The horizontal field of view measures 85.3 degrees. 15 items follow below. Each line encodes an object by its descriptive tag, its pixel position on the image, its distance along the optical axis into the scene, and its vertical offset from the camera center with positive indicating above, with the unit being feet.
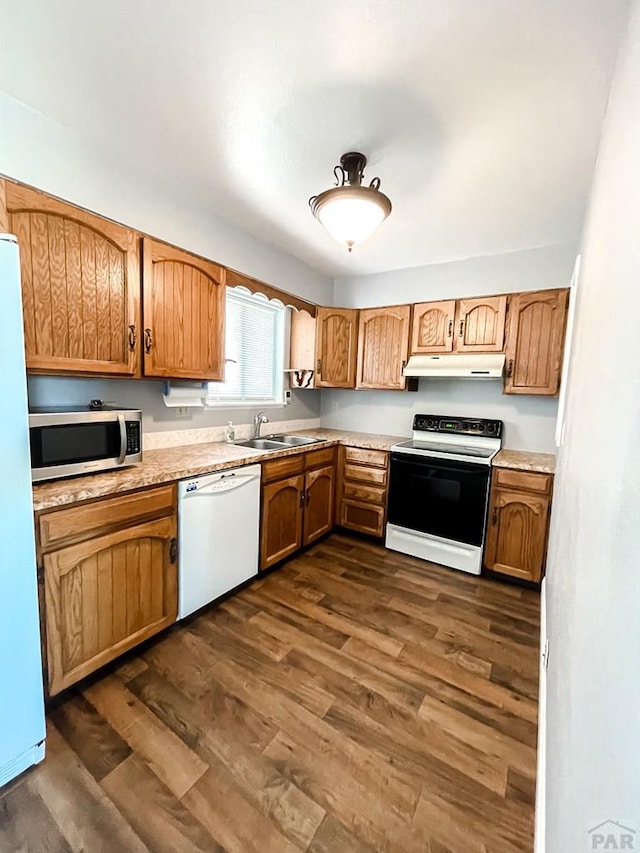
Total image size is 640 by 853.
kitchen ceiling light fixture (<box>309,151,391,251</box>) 5.39 +2.97
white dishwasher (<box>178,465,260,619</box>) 6.56 -3.01
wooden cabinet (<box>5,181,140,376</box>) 4.97 +1.51
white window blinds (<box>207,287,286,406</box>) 9.77 +1.13
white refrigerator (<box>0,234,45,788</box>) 3.69 -2.12
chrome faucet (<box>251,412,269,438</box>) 10.22 -0.96
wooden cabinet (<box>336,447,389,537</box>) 10.40 -2.97
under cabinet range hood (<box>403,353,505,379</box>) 9.14 +0.84
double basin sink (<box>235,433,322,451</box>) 9.86 -1.56
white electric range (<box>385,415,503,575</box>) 8.91 -2.60
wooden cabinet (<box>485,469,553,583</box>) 8.22 -3.05
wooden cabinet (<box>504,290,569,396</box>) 8.61 +1.46
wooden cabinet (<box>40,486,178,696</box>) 4.83 -3.23
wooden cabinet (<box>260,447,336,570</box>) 8.46 -3.03
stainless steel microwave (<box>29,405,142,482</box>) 5.06 -0.92
